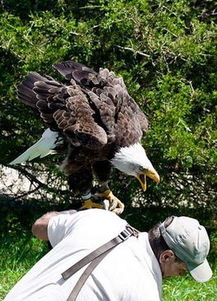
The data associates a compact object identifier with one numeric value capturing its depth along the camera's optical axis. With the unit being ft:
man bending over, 24.11
